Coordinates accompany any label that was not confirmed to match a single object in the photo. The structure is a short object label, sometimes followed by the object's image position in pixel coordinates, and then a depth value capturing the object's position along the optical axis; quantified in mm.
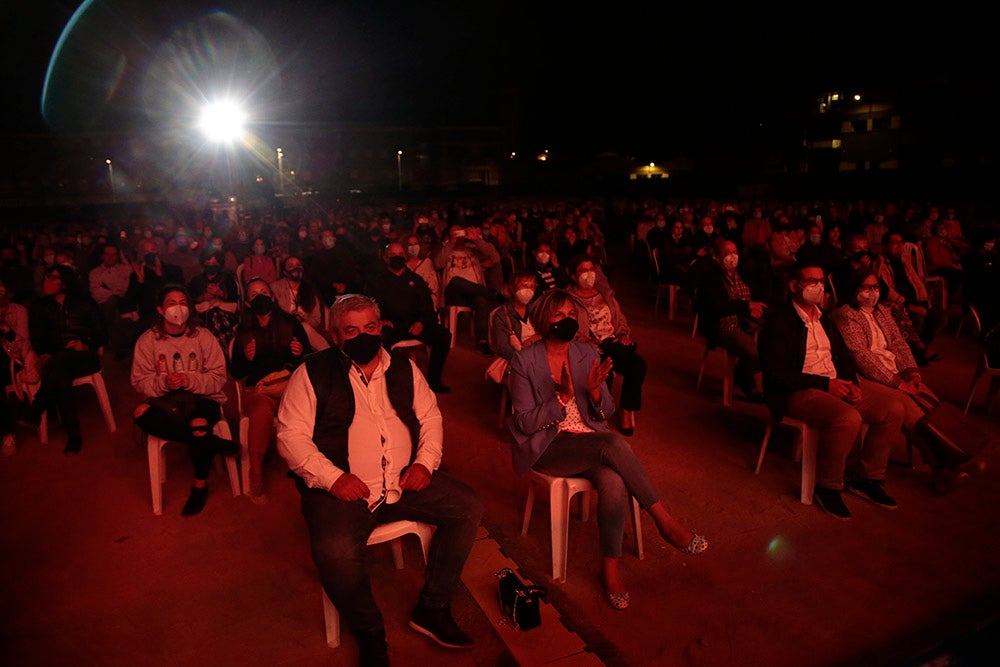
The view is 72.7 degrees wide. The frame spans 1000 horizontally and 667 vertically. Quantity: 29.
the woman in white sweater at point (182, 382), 4609
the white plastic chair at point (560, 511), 3723
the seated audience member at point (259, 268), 9805
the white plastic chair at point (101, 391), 6090
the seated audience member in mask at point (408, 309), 7168
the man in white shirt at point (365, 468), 3029
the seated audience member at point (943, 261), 9898
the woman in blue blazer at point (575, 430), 3566
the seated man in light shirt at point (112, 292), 8711
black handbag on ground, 3281
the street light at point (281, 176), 55622
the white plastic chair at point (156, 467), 4602
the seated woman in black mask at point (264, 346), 4965
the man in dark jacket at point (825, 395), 4410
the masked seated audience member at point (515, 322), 5828
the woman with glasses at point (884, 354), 4641
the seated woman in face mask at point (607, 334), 5824
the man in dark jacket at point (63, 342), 5801
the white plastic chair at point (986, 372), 5848
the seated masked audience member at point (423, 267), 8984
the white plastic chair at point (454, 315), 9047
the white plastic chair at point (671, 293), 10734
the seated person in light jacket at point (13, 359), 5742
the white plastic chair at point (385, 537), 3234
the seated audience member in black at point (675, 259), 10648
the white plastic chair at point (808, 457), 4566
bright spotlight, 29227
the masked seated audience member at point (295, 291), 7250
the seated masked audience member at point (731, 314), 6371
